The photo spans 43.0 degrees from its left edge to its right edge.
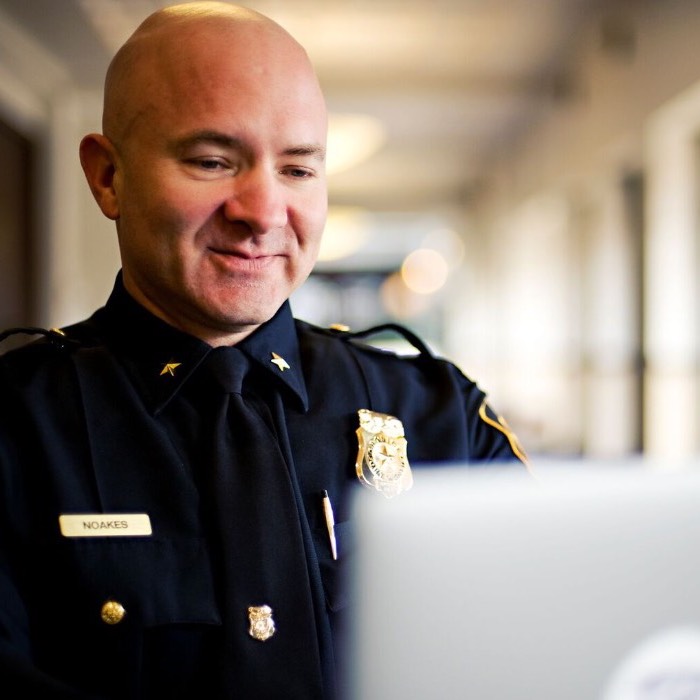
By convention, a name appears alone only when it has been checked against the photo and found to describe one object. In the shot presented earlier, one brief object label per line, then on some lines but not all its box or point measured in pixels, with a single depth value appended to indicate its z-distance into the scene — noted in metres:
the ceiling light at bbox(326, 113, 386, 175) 5.90
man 0.89
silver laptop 0.52
